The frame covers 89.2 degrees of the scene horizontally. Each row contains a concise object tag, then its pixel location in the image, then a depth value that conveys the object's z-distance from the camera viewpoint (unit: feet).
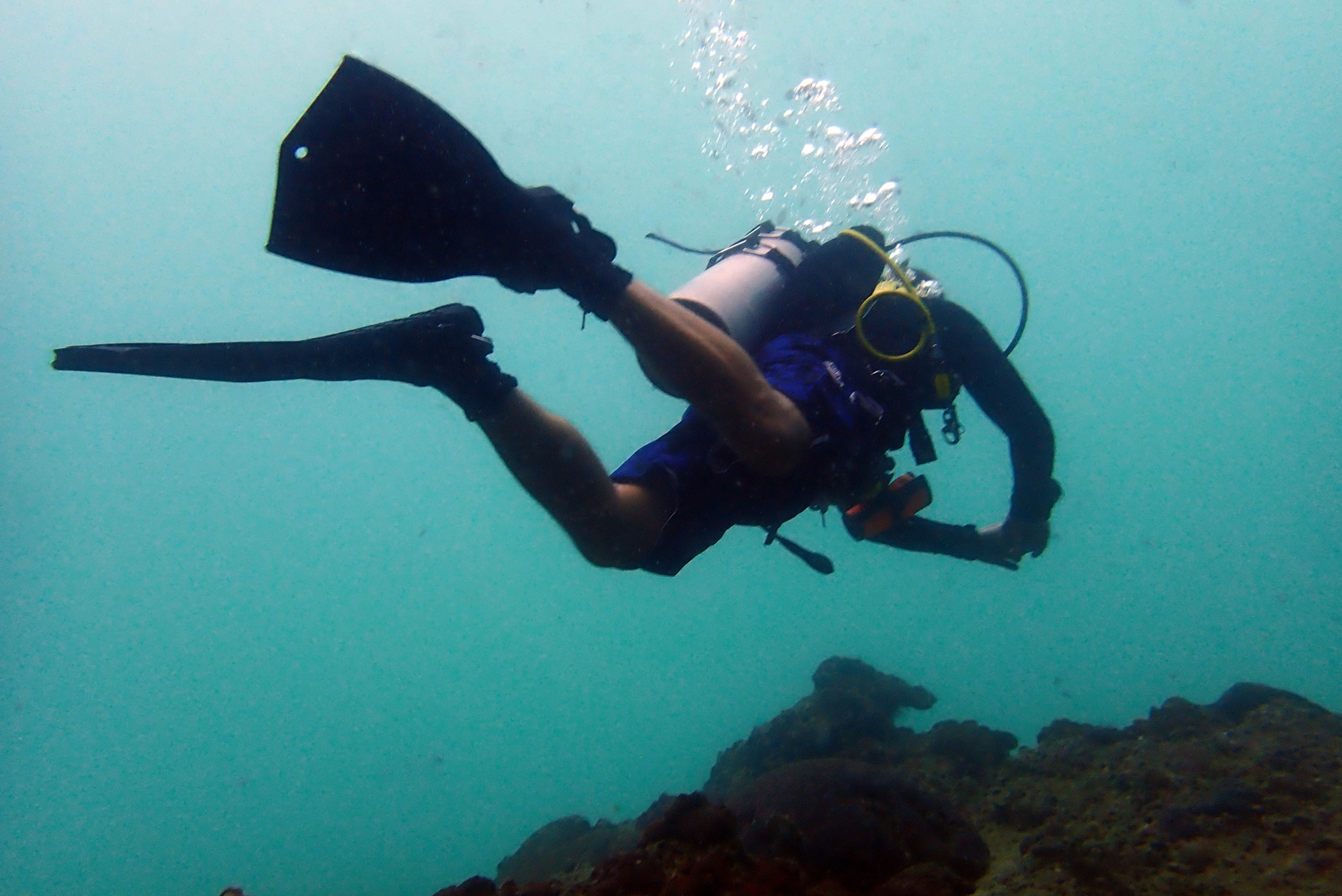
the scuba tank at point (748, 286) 11.47
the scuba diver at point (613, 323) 8.37
